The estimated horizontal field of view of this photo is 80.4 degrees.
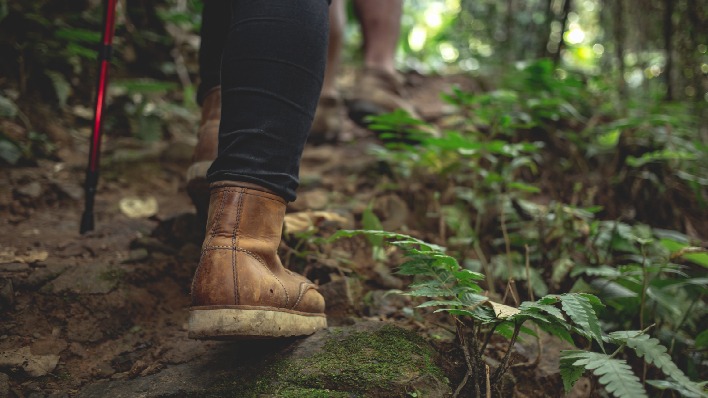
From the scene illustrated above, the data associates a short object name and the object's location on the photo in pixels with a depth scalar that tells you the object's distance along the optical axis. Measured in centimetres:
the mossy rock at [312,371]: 104
